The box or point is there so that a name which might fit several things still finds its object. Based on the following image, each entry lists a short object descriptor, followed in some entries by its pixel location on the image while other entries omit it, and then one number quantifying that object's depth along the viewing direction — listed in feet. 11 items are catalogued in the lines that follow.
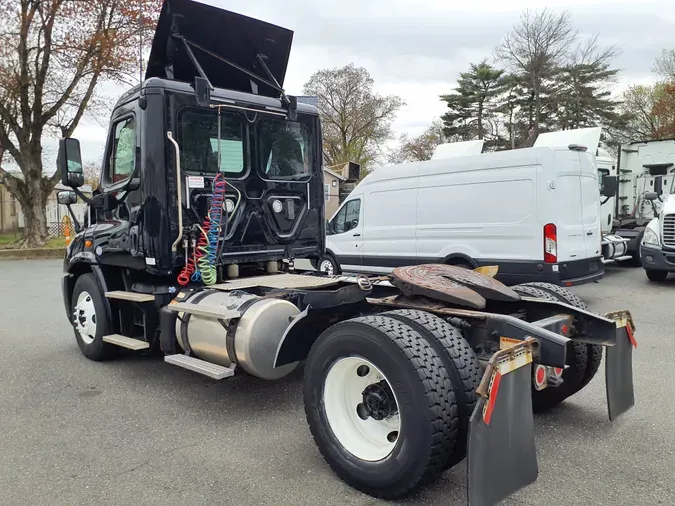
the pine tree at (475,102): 139.54
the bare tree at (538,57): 115.85
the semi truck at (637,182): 46.24
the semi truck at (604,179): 35.47
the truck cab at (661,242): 35.35
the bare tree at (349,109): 145.48
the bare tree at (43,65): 62.59
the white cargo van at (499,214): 26.96
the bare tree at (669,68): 109.81
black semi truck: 9.26
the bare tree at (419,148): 159.91
